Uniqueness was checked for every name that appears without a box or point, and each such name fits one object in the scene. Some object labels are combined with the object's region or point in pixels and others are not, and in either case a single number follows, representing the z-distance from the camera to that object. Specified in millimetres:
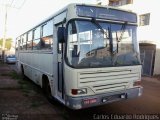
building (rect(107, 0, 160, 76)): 11462
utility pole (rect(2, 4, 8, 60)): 20370
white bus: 3448
